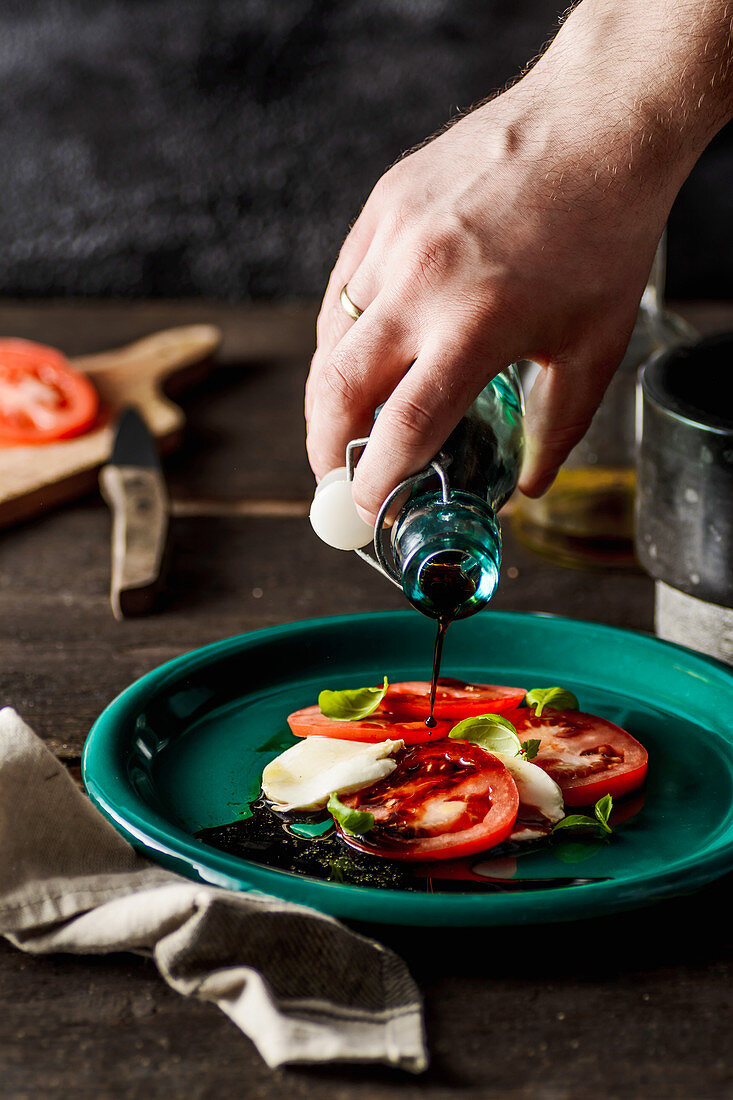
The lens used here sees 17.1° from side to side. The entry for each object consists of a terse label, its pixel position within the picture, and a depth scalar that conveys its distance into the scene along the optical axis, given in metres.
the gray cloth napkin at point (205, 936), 0.86
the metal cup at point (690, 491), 1.05
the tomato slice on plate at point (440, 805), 0.94
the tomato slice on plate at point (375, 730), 1.01
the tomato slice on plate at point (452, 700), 1.03
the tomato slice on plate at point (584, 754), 0.98
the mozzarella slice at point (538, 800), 0.97
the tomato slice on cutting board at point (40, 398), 1.44
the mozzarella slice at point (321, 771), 0.97
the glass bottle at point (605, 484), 1.30
